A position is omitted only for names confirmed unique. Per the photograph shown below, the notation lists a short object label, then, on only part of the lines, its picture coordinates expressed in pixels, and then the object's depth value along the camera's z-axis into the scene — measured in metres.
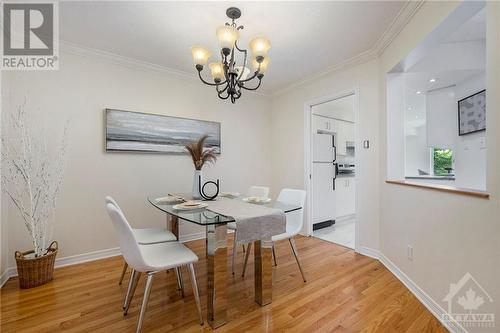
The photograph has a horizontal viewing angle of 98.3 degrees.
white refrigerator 3.69
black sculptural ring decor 2.25
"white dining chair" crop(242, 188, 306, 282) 2.05
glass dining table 1.48
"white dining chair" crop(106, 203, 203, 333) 1.29
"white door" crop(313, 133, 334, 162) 3.70
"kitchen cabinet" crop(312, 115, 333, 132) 3.91
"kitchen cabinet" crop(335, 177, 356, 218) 4.23
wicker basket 1.94
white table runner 1.52
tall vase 2.32
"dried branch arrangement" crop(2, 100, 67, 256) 2.07
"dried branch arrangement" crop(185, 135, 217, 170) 2.29
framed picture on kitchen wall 2.78
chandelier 1.65
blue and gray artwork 2.63
